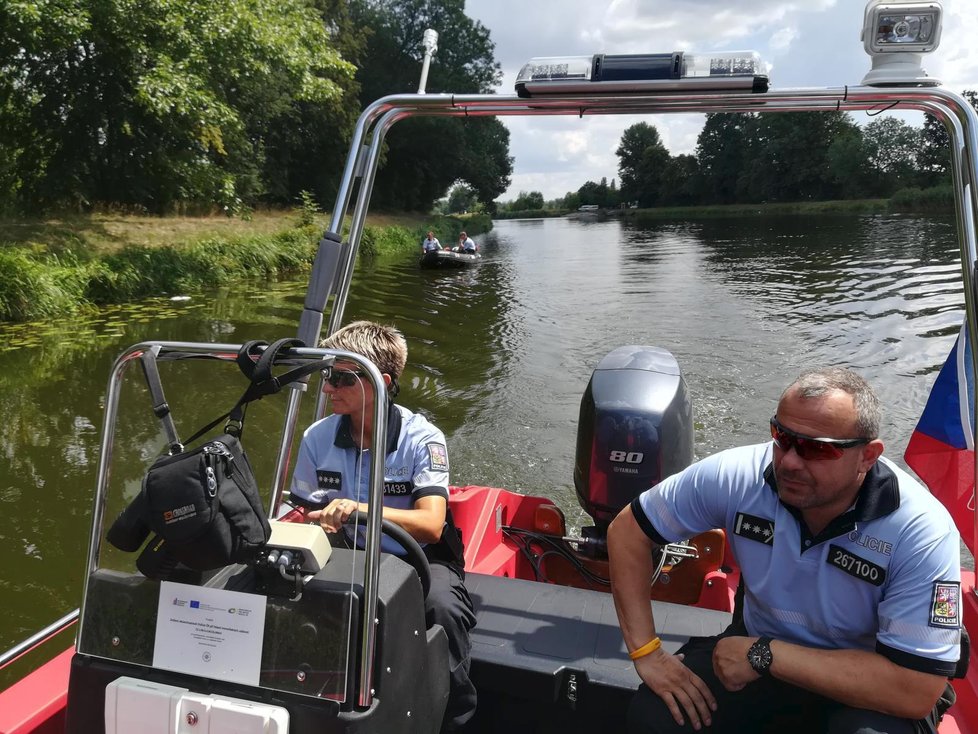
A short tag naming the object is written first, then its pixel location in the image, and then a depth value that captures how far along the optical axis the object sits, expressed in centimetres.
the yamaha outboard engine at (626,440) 304
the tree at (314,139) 3041
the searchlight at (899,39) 207
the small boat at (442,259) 2092
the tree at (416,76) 4275
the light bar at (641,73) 207
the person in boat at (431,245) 2131
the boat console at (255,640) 150
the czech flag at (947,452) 251
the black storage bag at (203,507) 141
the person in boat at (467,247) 2359
